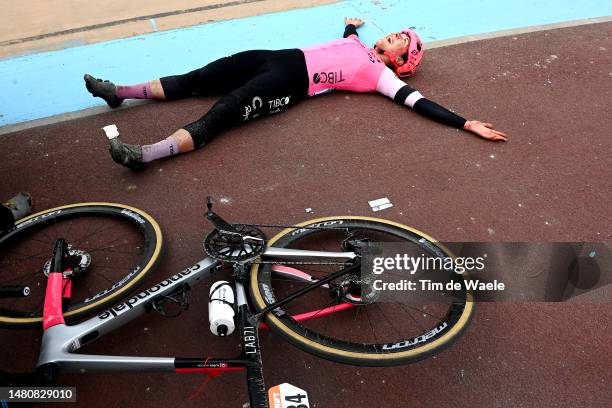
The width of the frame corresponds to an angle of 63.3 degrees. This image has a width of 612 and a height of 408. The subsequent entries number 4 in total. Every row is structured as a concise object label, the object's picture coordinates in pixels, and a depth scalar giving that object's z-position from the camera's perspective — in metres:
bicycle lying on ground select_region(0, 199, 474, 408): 2.31
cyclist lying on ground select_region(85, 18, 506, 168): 4.30
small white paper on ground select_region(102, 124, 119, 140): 4.36
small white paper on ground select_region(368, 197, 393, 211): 3.63
